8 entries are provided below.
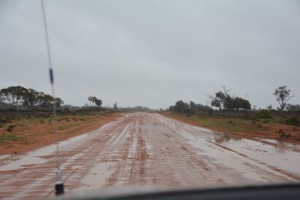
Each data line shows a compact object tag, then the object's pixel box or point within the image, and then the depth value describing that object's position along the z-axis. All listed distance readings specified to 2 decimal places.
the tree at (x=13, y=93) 98.56
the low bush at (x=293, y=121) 43.62
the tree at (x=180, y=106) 113.38
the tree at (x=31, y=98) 102.11
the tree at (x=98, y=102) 139.50
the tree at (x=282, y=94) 85.44
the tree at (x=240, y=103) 91.49
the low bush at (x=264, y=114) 58.18
